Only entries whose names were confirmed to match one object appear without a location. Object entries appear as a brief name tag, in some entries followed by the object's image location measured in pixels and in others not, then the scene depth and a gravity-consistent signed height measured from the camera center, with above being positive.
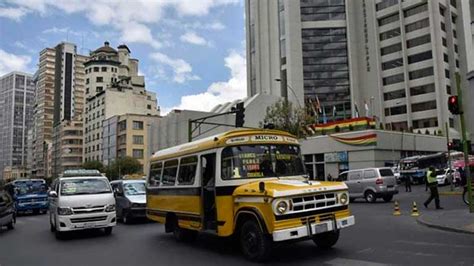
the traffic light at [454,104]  15.08 +2.36
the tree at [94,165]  90.08 +3.72
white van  13.27 -0.66
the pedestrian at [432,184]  18.42 -0.45
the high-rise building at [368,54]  74.56 +22.24
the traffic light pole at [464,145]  15.28 +0.98
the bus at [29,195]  25.28 -0.60
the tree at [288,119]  45.18 +6.28
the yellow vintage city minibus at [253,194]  8.40 -0.34
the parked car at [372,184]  24.12 -0.49
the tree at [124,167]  75.69 +2.59
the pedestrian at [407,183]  32.89 -0.66
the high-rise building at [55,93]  141.50 +29.77
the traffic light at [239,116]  24.94 +3.58
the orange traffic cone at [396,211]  17.20 -1.45
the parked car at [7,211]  16.25 -0.97
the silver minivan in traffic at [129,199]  17.44 -0.70
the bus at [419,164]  42.00 +0.91
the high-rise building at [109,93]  102.75 +21.72
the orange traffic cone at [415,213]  16.48 -1.48
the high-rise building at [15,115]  161.25 +25.81
